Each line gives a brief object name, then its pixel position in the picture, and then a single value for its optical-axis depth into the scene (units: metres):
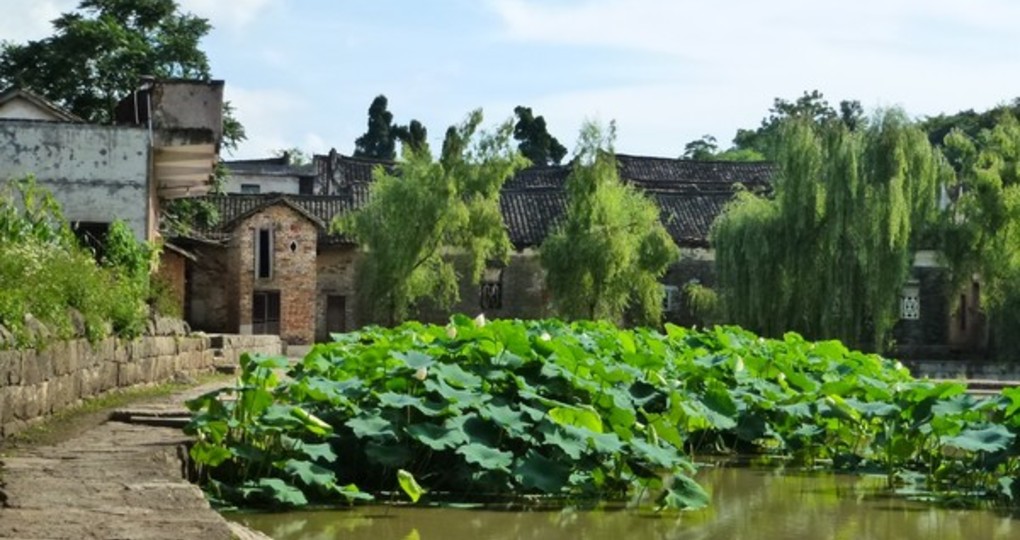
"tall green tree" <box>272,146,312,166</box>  69.88
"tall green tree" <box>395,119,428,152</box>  59.54
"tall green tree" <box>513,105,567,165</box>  58.88
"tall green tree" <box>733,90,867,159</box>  66.56
